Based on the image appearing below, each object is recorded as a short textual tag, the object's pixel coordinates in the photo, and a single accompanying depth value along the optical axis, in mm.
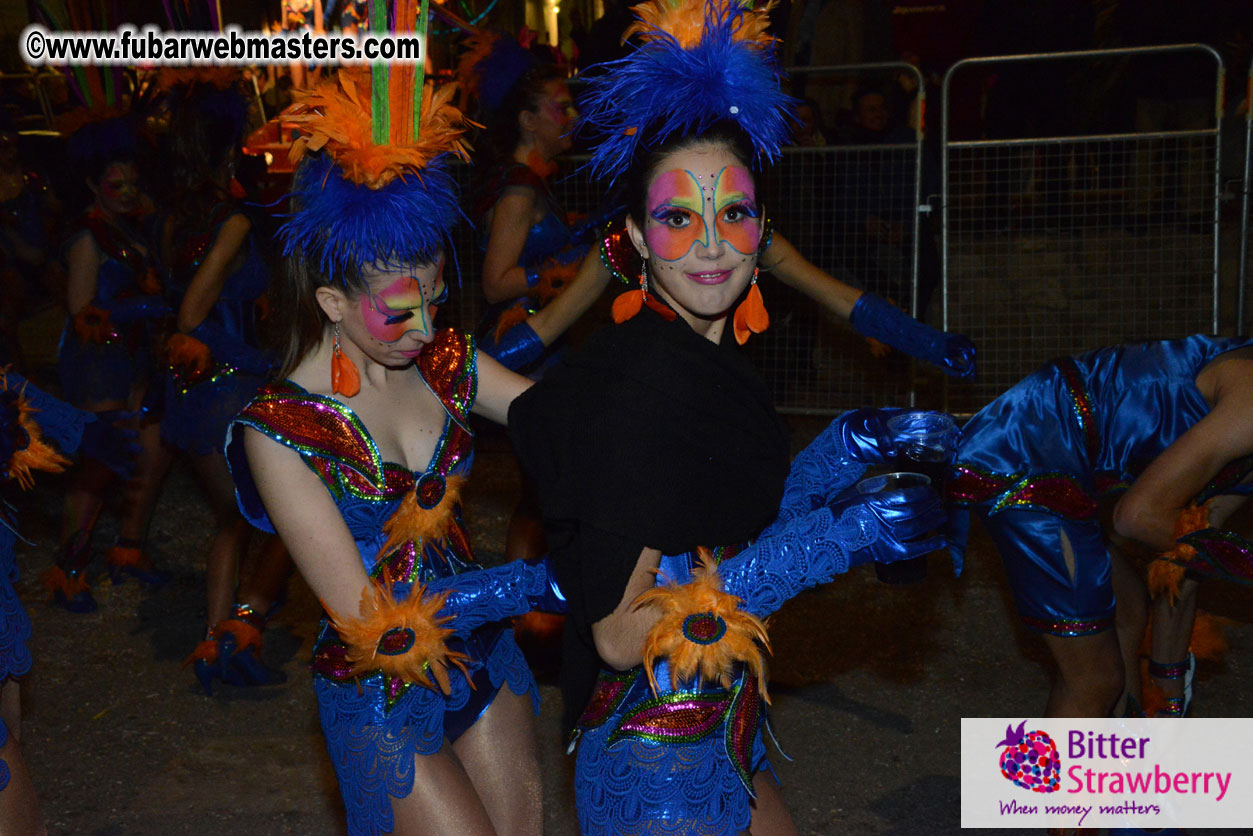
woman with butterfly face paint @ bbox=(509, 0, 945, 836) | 1863
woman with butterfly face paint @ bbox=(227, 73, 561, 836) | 2215
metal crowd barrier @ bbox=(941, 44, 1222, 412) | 6629
